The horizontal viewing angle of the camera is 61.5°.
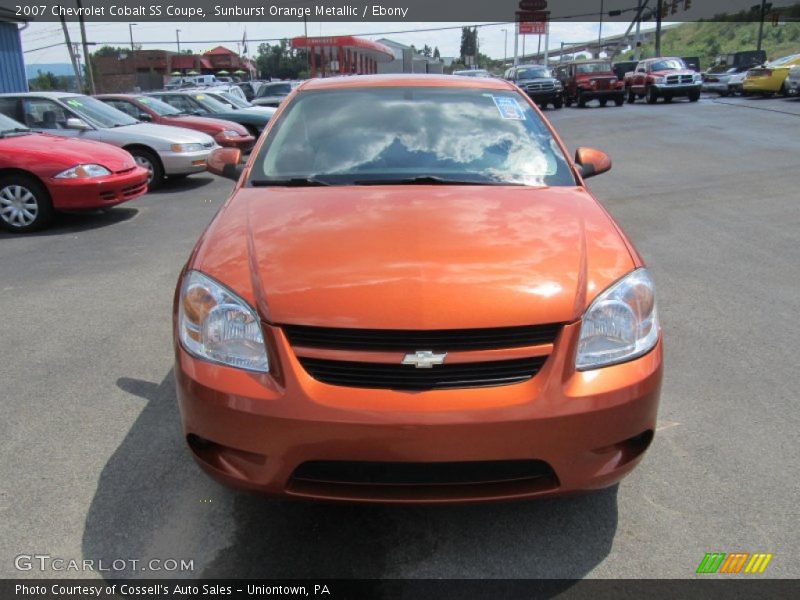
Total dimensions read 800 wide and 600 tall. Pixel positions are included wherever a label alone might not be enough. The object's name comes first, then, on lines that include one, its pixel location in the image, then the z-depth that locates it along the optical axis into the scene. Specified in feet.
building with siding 63.57
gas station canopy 166.88
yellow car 83.61
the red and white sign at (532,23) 200.44
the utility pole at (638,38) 194.17
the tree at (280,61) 326.24
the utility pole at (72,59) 113.48
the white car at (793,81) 79.12
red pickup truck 89.25
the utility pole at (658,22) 154.92
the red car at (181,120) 43.80
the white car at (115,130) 32.96
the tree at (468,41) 411.50
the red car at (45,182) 25.44
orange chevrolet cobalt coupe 6.84
